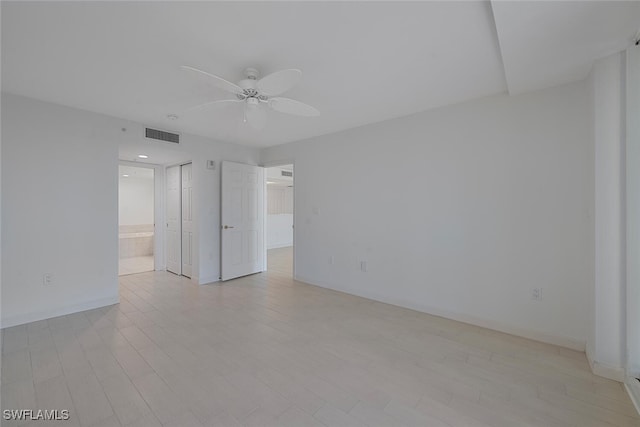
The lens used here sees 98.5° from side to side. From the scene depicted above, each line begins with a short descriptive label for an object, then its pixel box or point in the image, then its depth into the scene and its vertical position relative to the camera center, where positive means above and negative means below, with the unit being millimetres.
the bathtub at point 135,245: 6926 -867
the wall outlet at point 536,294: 2673 -804
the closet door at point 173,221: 5258 -200
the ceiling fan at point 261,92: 1951 +952
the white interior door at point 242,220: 4826 -165
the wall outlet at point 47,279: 3139 -783
